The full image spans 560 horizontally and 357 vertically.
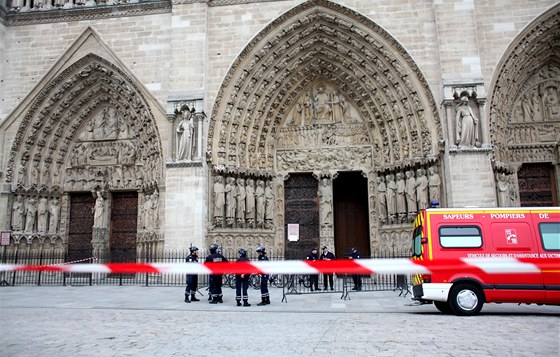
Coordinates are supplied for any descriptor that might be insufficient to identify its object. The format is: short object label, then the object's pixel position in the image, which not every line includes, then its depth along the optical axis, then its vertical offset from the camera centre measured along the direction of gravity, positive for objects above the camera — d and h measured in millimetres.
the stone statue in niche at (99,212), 17750 +1073
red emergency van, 8094 -252
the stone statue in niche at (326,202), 17000 +1267
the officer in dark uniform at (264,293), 10214 -1166
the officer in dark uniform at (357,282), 13234 -1238
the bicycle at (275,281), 14906 -1340
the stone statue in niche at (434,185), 14828 +1574
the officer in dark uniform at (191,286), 10672 -1031
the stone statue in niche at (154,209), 16594 +1079
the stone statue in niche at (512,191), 15591 +1443
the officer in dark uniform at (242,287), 10047 -1010
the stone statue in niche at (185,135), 15625 +3424
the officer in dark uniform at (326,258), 13842 -581
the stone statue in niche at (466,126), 14438 +3289
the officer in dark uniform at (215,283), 10609 -959
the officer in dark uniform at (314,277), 13633 -1133
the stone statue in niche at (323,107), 17781 +4825
